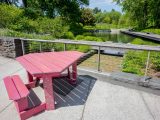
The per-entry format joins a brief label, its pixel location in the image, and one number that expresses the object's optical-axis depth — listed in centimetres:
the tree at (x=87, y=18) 2802
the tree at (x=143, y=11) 1790
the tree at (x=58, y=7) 1474
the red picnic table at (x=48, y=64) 181
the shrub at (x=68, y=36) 1020
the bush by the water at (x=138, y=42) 762
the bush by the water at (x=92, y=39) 911
